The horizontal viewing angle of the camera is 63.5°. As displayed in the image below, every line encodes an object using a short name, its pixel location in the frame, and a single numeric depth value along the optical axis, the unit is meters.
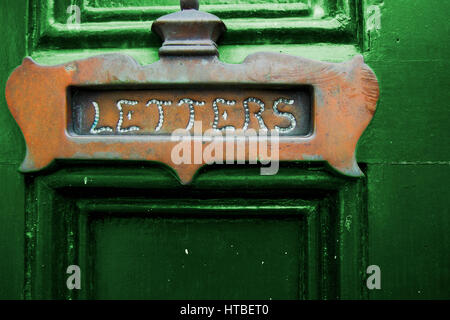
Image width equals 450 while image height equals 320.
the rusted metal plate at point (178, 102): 0.61
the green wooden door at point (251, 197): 0.62
